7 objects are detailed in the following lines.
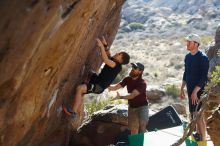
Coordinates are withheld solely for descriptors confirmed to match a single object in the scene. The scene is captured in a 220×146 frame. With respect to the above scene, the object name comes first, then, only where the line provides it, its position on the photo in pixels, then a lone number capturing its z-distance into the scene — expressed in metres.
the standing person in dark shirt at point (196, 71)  8.90
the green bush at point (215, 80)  7.41
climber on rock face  8.76
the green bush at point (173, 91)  26.20
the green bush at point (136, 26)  69.50
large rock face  5.49
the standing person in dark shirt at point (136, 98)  9.17
